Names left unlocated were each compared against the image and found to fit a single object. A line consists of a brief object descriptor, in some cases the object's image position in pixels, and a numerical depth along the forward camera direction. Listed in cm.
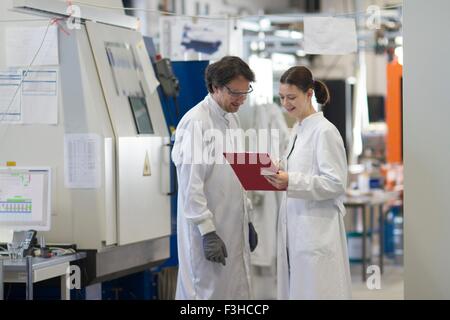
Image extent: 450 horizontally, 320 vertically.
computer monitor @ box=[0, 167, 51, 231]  719
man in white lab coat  660
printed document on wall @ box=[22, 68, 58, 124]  752
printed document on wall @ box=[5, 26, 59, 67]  750
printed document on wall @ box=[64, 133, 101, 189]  754
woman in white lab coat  621
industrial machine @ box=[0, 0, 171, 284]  752
